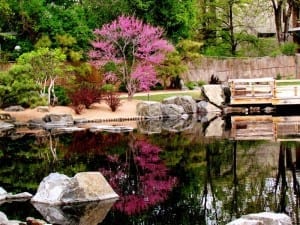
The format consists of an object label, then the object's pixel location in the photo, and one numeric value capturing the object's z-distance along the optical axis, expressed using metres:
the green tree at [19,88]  26.48
